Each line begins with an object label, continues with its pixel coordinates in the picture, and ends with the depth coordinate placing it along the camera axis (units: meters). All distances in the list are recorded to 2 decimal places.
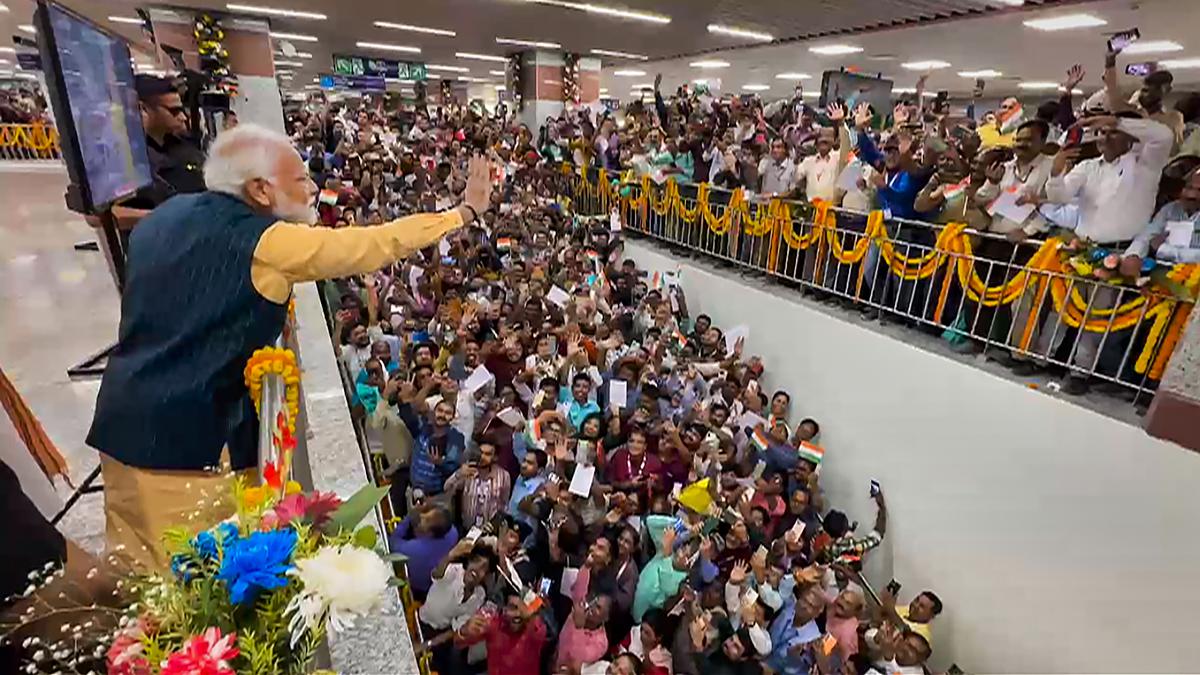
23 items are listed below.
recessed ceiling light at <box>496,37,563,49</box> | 13.16
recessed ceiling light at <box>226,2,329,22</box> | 10.20
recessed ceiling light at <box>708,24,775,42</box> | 10.52
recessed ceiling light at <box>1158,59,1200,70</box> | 9.68
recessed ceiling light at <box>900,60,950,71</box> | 11.99
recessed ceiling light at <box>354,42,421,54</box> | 14.70
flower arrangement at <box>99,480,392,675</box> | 0.77
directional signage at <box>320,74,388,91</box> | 16.89
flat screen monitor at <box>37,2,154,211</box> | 1.81
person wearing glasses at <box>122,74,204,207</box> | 2.92
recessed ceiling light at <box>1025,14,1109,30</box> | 7.27
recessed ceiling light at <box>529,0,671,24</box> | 9.02
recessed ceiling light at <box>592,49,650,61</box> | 14.64
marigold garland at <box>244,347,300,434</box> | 1.31
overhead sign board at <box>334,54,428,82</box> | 16.38
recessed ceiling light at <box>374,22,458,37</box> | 11.56
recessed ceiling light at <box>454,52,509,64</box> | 15.71
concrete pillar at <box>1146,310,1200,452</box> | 1.80
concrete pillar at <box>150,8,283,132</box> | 10.87
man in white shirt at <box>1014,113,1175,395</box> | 3.49
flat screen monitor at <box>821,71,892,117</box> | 7.95
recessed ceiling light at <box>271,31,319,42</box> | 13.04
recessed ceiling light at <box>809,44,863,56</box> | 11.07
